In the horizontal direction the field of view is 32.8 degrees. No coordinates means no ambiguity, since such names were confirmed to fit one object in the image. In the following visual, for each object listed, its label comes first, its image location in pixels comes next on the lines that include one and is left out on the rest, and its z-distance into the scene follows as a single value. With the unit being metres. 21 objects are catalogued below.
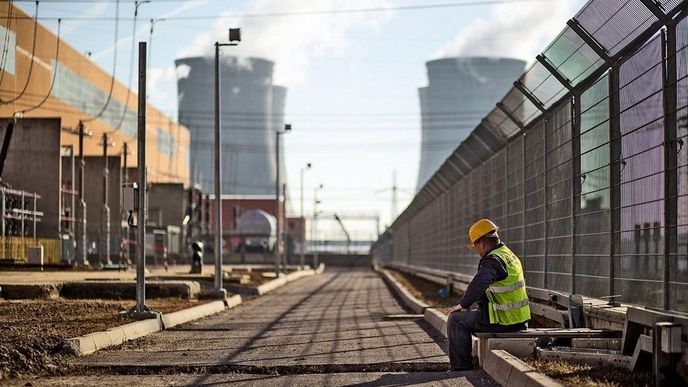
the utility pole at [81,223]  44.49
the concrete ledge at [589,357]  9.02
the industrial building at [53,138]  44.84
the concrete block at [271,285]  35.26
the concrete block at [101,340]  13.13
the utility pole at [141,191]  17.76
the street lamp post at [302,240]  77.14
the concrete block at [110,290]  23.91
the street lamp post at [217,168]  29.23
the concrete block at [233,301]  25.73
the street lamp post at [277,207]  51.70
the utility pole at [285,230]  59.46
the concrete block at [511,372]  8.23
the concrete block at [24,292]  22.00
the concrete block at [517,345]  10.31
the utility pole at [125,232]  48.75
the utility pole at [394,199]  129.88
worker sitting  10.48
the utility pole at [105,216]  48.31
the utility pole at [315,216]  104.82
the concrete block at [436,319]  16.26
